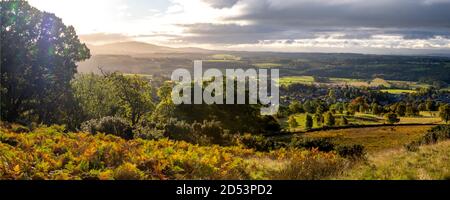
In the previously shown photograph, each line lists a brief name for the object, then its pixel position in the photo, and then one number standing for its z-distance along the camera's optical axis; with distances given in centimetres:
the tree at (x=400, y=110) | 9250
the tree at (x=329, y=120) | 8300
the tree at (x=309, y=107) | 10875
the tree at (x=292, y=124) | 7556
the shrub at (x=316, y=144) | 2269
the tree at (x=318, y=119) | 8502
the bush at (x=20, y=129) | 1402
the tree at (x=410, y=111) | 9139
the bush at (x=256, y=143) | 2469
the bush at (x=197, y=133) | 2528
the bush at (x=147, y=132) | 2086
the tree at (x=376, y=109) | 9889
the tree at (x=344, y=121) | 8467
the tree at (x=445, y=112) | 8250
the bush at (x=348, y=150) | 1509
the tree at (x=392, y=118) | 7988
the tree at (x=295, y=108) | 10281
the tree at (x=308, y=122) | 7984
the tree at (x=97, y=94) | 4528
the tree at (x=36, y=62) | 3005
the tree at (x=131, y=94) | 4969
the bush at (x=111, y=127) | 1910
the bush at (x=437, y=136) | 1266
